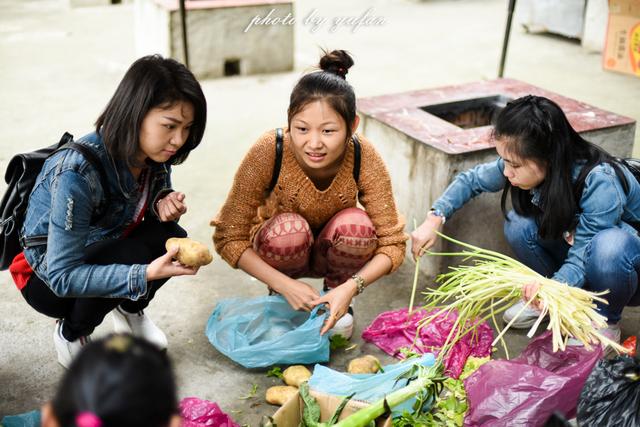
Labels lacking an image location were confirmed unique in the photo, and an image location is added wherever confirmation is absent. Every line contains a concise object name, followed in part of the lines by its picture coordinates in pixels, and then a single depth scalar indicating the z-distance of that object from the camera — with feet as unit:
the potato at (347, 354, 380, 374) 8.27
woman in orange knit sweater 8.52
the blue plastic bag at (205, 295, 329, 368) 8.43
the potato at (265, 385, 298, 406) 7.84
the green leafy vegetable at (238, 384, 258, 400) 8.16
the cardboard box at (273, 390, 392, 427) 6.89
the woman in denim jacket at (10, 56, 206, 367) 7.22
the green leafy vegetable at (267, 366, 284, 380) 8.42
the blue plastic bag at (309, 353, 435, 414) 7.39
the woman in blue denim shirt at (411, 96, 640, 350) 8.07
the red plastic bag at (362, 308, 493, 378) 8.88
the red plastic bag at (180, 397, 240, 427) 7.14
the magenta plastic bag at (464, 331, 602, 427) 7.03
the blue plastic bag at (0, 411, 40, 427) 7.00
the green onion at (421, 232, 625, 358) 7.12
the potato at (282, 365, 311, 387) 8.13
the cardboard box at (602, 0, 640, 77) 20.35
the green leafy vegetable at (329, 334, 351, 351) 9.06
